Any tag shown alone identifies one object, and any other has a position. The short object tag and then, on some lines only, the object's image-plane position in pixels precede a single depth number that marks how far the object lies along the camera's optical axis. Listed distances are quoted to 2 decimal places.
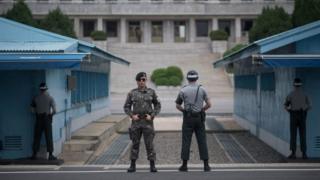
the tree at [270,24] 44.93
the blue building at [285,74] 14.53
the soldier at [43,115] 14.98
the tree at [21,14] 50.91
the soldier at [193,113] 13.12
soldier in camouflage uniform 12.98
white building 84.06
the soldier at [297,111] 15.15
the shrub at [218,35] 73.31
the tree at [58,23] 52.44
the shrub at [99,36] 74.44
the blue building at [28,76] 14.38
